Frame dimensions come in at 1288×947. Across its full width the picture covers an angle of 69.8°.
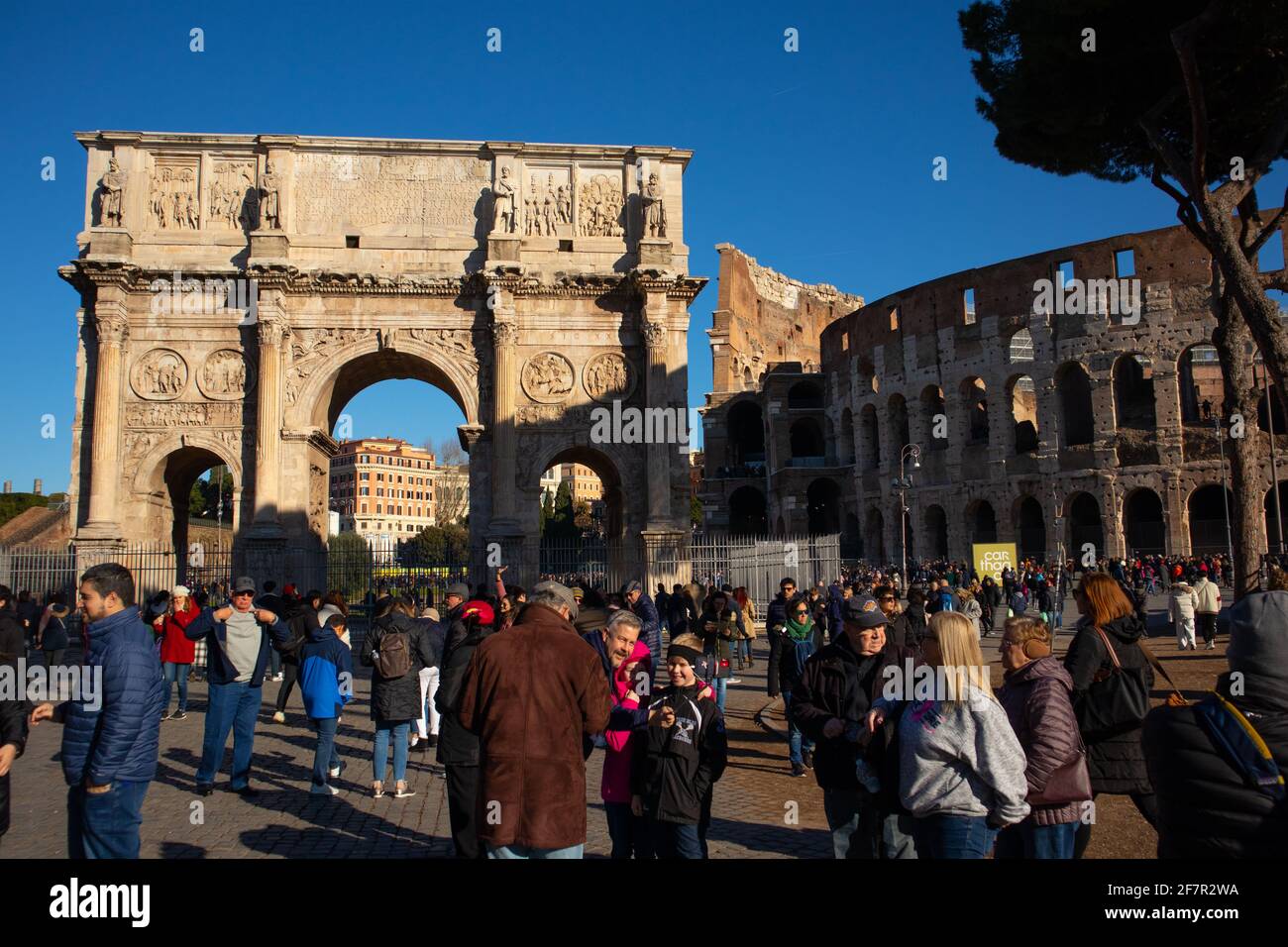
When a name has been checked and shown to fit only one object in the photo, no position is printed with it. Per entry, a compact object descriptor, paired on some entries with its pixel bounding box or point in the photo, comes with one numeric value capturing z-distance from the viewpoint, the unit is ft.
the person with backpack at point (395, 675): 22.86
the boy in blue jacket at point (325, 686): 23.81
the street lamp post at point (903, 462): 108.88
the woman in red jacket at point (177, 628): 30.45
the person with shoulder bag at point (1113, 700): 13.46
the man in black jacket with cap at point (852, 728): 14.06
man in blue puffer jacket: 13.21
